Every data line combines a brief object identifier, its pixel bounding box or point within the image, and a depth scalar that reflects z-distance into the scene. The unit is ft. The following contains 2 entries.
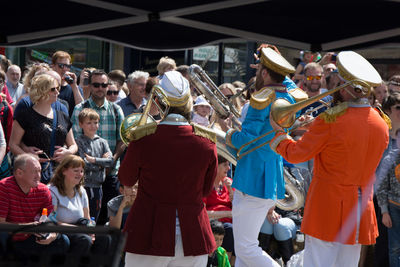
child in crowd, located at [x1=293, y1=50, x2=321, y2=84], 51.57
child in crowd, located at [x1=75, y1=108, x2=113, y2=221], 36.62
